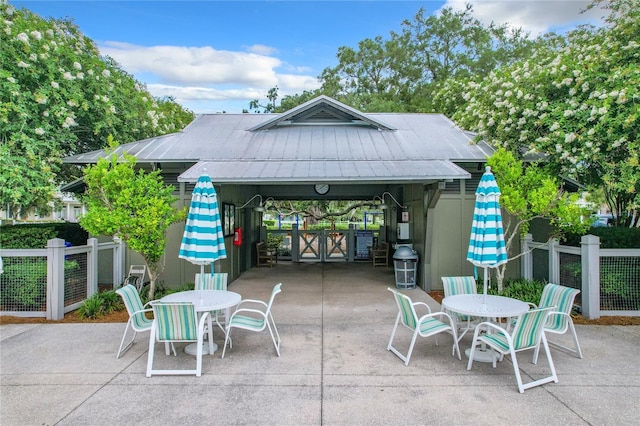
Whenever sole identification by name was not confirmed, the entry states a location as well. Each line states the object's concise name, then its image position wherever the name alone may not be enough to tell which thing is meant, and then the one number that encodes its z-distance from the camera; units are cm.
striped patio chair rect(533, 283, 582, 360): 473
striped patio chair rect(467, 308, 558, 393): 398
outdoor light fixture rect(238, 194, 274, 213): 1241
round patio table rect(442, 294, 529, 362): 453
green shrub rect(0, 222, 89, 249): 720
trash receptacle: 941
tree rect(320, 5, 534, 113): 2292
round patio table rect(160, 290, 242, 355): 484
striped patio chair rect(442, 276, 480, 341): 555
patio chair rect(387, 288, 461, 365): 457
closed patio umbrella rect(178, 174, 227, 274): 520
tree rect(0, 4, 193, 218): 778
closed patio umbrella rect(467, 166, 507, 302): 486
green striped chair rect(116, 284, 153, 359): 485
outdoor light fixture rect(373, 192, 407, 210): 1205
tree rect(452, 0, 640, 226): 631
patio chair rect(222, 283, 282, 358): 487
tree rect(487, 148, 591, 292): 662
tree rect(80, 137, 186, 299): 664
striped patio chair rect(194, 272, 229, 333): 595
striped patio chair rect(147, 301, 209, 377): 430
